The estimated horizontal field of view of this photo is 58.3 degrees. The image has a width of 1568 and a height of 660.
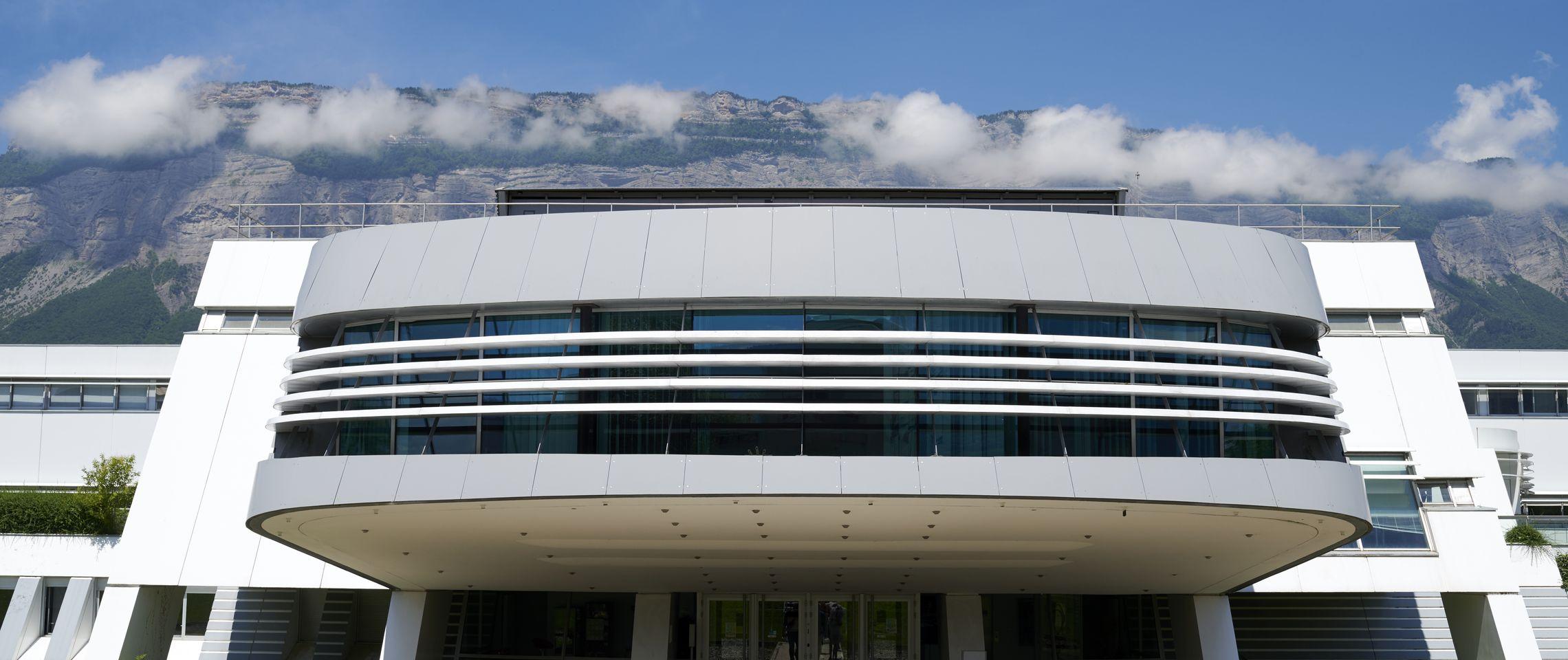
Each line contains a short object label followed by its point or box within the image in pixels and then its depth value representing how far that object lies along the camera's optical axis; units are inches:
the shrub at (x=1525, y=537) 1187.3
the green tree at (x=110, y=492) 1250.0
